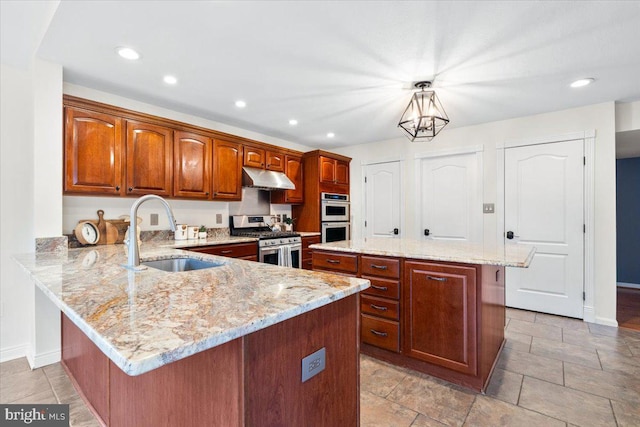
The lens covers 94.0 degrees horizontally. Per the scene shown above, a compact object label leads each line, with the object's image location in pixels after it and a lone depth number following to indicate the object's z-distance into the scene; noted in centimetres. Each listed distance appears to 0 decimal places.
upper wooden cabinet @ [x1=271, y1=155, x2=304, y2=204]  453
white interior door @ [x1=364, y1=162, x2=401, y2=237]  469
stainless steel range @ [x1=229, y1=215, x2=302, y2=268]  374
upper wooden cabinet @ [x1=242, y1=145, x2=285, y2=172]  398
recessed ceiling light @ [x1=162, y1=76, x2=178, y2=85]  263
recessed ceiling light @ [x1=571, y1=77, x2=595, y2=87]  269
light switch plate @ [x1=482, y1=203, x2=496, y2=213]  387
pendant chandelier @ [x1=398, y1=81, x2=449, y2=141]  261
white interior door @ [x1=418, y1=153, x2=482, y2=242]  400
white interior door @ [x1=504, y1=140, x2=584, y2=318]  336
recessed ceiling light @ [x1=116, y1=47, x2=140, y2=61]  217
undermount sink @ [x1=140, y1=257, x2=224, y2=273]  202
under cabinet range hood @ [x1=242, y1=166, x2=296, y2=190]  390
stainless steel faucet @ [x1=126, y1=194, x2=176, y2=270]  156
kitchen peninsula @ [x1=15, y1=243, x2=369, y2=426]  72
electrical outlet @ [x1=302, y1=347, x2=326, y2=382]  98
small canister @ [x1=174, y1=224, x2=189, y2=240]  337
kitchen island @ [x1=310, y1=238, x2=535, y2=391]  195
